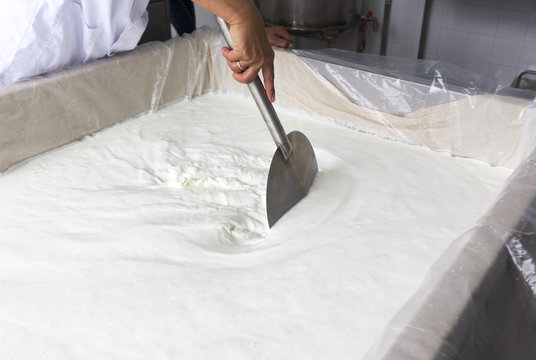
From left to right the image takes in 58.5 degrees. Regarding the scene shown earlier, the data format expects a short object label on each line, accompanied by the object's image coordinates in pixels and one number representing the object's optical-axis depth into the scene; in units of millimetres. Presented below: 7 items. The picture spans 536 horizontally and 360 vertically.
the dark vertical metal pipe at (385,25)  2320
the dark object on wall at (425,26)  2297
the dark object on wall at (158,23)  1712
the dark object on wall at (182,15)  2090
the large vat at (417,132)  619
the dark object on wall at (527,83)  2032
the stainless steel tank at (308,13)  2035
